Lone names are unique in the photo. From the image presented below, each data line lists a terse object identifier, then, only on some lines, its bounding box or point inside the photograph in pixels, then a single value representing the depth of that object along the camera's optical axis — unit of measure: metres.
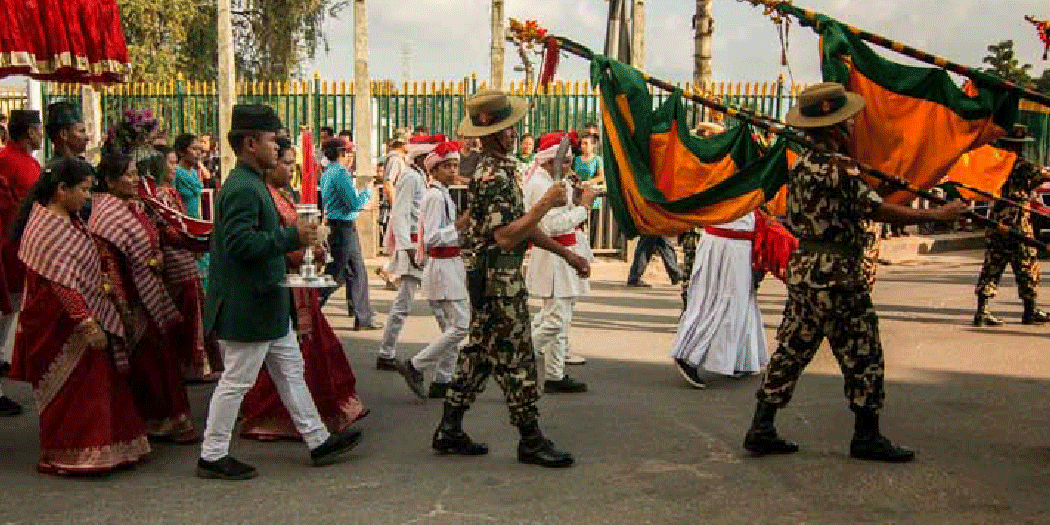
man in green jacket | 5.56
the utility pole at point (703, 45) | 17.22
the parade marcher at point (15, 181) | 7.70
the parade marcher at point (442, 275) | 7.55
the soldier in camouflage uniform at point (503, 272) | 6.02
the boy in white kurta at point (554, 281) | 7.93
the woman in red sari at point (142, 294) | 6.45
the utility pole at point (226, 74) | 16.48
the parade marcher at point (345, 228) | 10.23
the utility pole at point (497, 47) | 17.58
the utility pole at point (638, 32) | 16.22
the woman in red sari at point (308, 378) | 6.78
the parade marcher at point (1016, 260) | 10.39
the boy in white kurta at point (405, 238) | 8.61
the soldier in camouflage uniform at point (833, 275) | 5.89
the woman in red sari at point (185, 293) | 7.30
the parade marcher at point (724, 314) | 8.07
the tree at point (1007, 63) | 28.22
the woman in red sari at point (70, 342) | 5.93
